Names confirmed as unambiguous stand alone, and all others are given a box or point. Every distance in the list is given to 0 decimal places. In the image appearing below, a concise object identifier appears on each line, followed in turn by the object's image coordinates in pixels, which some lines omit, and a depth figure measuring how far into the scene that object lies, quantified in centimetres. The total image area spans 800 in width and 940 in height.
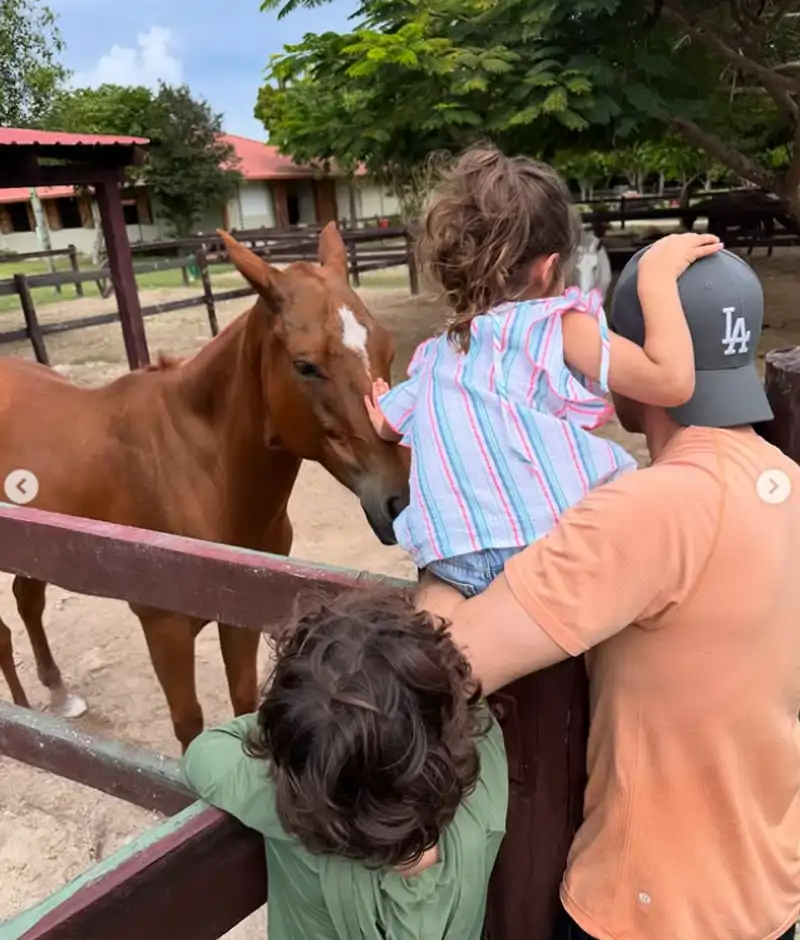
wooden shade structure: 741
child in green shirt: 86
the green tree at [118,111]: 3172
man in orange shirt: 93
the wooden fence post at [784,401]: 111
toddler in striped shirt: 107
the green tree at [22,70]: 2070
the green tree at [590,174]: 2700
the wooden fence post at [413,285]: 1406
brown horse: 223
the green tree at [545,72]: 677
